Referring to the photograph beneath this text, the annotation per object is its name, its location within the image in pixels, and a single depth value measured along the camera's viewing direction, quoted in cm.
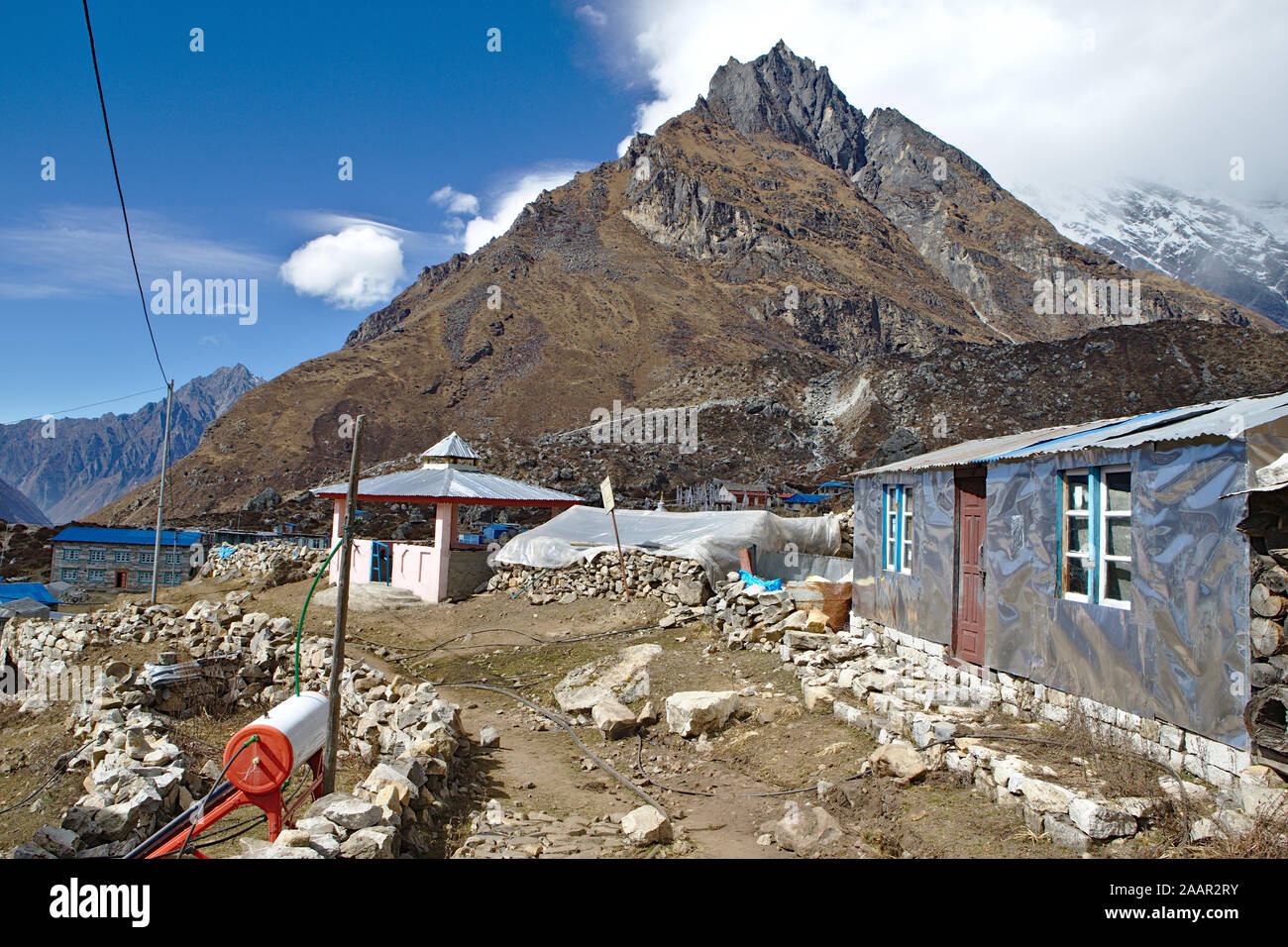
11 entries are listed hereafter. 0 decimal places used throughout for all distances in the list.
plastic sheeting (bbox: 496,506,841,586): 1576
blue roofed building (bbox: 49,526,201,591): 4738
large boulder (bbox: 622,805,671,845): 547
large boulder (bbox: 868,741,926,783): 602
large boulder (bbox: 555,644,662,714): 959
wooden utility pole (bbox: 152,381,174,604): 2271
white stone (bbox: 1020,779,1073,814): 487
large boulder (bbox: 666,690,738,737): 827
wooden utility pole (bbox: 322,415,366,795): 606
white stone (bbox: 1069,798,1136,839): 453
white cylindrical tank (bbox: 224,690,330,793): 589
